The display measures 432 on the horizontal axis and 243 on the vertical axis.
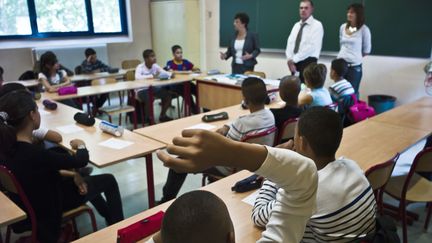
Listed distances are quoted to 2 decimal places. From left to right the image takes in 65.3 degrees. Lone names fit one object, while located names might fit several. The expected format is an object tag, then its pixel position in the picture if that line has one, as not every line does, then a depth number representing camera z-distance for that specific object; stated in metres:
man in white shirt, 4.69
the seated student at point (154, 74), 5.31
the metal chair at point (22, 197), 1.73
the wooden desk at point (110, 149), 2.19
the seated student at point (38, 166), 1.83
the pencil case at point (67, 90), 4.20
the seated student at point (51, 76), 4.36
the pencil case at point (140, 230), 1.22
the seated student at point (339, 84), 3.40
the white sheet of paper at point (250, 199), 1.56
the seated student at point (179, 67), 5.67
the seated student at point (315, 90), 3.09
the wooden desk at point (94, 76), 5.50
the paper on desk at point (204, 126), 2.86
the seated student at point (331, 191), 1.18
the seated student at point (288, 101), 2.70
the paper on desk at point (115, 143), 2.38
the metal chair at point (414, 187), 2.04
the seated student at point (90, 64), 5.94
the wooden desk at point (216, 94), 4.67
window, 6.27
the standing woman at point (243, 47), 5.17
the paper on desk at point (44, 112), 3.30
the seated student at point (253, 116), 2.41
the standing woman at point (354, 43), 4.35
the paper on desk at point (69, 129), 2.71
